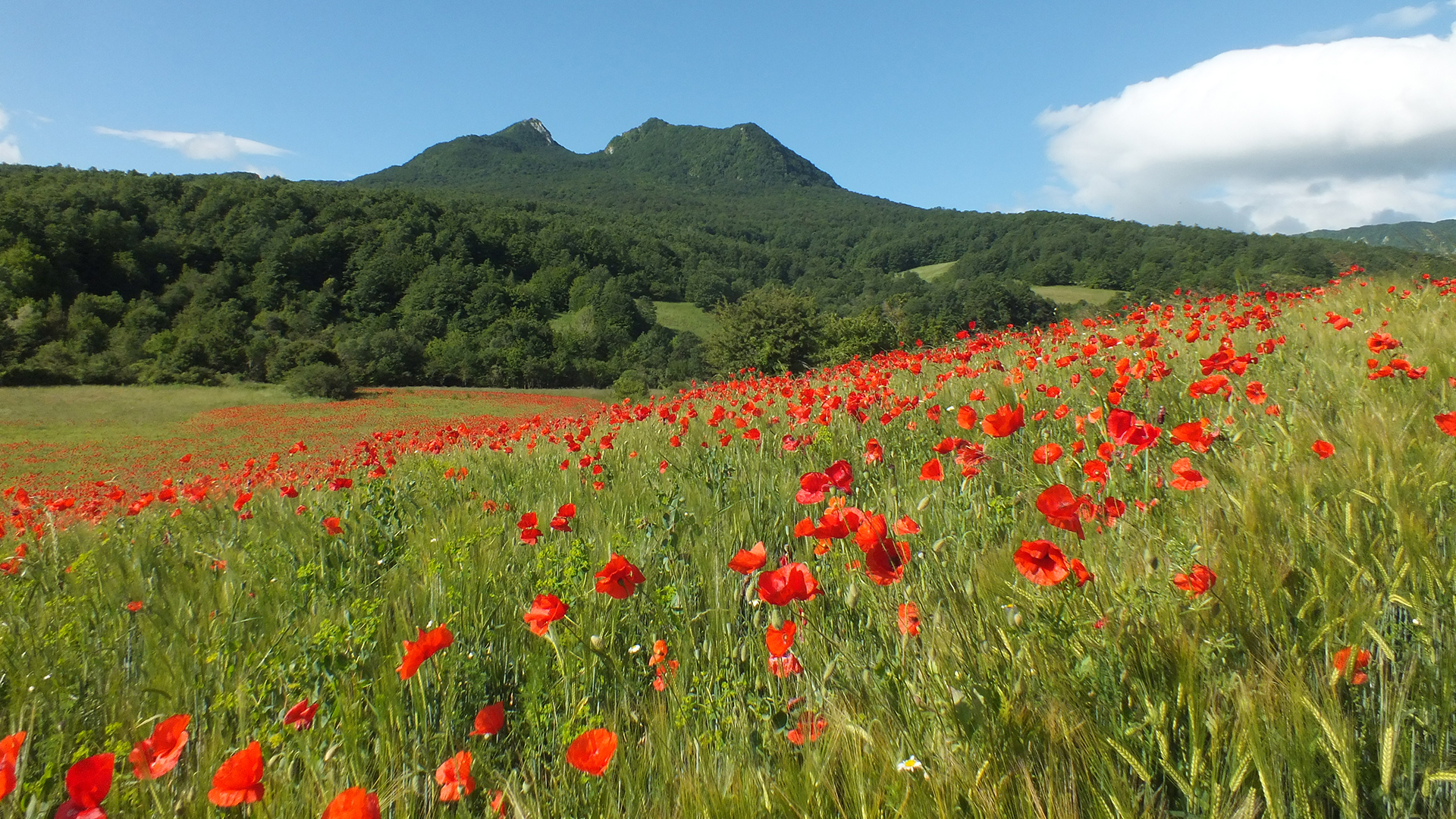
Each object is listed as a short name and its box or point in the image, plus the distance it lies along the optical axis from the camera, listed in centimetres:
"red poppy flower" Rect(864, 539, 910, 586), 133
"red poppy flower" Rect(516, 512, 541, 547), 212
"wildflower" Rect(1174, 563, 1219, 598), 109
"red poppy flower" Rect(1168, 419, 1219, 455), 164
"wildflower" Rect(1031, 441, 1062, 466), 193
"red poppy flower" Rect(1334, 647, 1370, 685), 94
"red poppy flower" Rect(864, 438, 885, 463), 236
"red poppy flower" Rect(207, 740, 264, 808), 101
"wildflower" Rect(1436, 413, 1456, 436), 161
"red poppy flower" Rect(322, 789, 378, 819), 89
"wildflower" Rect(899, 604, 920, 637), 130
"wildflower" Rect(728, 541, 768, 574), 138
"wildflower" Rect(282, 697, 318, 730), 132
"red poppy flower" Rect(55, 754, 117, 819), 99
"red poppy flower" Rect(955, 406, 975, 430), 225
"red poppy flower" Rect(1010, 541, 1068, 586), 114
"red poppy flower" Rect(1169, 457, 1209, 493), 159
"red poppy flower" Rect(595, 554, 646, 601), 141
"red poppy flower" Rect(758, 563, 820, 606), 130
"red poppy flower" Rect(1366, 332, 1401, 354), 247
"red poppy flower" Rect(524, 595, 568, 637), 140
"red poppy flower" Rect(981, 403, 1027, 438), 174
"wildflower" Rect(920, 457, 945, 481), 180
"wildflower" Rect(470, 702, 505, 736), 126
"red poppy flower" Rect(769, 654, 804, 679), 140
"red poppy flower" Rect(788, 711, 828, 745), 109
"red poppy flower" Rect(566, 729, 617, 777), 104
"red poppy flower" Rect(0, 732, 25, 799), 96
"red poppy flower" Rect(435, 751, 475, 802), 109
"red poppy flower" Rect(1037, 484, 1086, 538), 129
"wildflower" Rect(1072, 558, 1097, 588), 120
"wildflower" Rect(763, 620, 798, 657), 120
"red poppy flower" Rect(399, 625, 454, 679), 121
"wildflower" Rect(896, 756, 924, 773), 91
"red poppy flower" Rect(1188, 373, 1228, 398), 235
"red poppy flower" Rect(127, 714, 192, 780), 111
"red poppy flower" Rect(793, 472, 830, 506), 177
